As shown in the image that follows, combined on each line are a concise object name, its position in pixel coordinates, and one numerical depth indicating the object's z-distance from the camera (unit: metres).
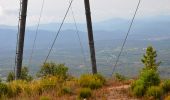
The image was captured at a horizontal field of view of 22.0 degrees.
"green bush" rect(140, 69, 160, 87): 11.98
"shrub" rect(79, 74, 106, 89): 13.63
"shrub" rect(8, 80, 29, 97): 13.21
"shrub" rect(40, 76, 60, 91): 13.34
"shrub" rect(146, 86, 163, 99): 11.22
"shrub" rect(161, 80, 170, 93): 11.78
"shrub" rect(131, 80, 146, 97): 11.77
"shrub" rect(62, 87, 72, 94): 12.82
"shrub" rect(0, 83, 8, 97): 13.04
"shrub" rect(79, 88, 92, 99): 11.95
